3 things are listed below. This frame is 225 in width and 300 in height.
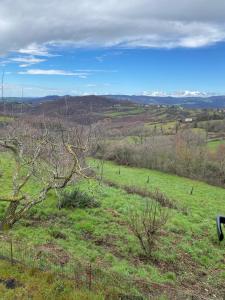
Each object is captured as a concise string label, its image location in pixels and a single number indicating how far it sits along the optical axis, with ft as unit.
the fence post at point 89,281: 24.69
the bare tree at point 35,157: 34.77
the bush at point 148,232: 37.04
